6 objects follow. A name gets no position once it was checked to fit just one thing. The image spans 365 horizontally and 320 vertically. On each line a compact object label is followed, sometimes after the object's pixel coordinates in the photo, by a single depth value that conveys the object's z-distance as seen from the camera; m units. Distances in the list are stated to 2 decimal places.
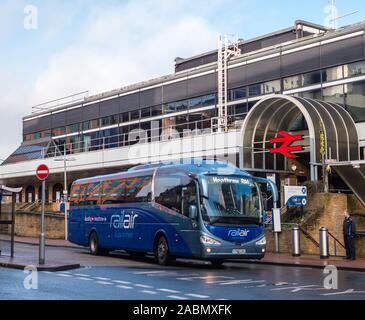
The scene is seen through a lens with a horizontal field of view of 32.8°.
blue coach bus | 19.27
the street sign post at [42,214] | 19.03
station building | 32.34
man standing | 22.44
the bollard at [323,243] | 23.34
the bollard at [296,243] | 24.39
